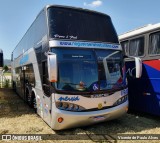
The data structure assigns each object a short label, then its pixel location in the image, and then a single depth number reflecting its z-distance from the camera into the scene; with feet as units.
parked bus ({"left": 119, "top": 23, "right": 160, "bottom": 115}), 14.99
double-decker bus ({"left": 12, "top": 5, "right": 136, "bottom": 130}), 12.21
